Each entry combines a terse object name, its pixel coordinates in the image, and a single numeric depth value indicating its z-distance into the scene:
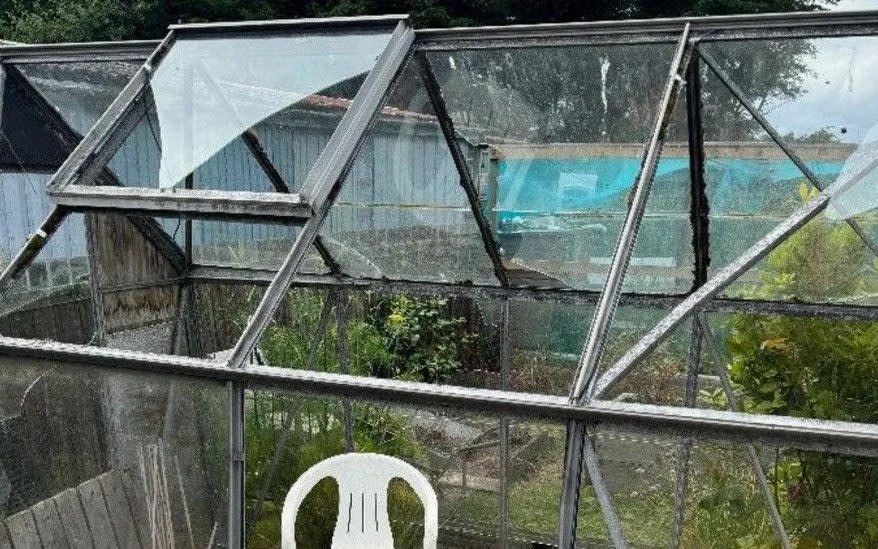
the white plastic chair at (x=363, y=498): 2.77
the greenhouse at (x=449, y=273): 2.44
